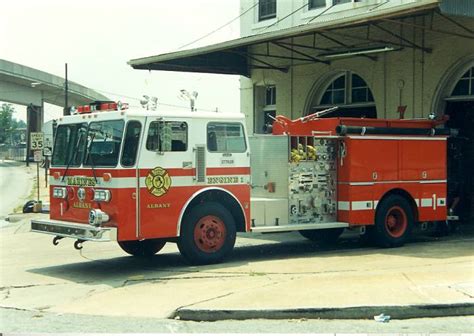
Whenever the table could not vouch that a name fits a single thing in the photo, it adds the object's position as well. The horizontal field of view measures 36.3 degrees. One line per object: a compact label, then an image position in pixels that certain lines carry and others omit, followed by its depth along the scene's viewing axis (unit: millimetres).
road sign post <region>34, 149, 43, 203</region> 29608
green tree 112375
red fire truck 10977
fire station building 16312
